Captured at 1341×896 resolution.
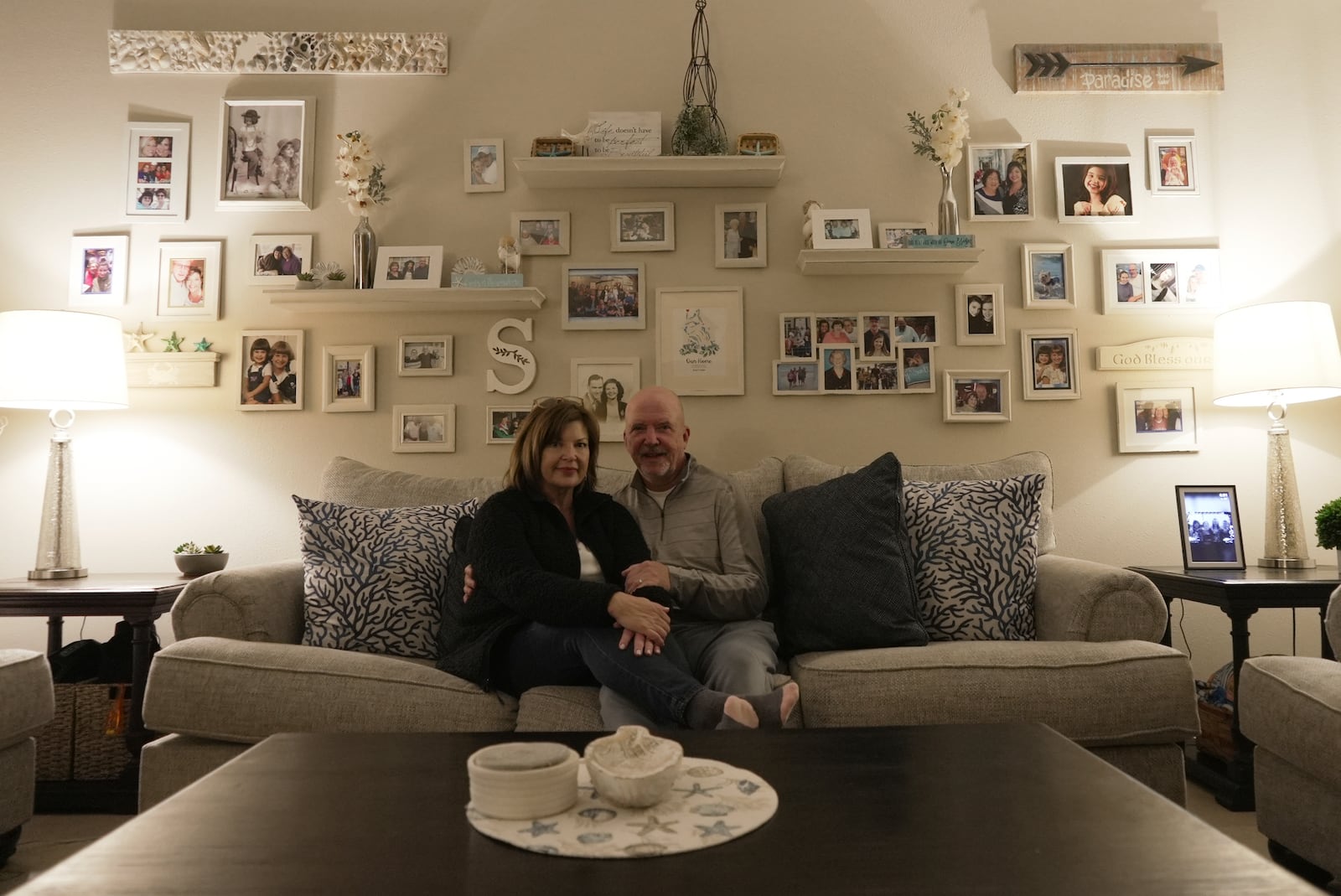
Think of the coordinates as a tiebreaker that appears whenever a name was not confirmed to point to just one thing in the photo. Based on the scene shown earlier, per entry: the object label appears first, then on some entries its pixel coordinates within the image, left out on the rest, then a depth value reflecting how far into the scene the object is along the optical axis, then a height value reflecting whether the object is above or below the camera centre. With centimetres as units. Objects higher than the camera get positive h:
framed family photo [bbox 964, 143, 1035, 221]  314 +105
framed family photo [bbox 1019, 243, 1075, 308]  311 +73
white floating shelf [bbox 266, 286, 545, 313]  296 +65
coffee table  86 -37
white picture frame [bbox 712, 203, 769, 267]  313 +90
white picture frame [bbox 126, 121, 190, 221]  315 +115
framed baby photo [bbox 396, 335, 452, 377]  311 +48
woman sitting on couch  177 -23
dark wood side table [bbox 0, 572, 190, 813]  241 -31
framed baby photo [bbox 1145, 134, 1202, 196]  316 +112
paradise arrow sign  316 +146
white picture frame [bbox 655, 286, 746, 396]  310 +52
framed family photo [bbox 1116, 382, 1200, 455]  307 +23
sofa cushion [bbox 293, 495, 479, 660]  222 -21
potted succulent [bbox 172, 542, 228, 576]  275 -19
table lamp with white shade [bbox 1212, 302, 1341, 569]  271 +35
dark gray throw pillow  215 -19
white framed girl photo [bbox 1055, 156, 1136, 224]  314 +103
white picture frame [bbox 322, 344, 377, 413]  310 +40
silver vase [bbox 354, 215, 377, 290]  302 +81
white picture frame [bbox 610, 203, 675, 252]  313 +92
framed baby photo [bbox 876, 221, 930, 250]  306 +88
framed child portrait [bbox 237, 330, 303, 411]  310 +43
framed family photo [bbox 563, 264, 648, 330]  312 +67
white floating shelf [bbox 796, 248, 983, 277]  294 +75
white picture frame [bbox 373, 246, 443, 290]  304 +77
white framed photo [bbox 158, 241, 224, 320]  312 +76
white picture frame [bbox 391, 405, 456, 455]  310 +23
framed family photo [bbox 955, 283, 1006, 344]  310 +60
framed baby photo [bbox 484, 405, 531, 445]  310 +24
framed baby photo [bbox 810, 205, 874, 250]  301 +87
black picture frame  279 -13
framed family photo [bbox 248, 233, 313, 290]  313 +83
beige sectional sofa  186 -43
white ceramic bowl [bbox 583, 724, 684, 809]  103 -32
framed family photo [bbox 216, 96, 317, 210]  314 +120
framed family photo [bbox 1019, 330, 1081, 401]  309 +42
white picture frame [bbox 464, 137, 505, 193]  315 +115
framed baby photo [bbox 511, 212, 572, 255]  313 +91
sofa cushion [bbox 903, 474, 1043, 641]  226 -17
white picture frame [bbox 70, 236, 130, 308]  312 +79
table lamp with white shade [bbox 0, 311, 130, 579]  268 +36
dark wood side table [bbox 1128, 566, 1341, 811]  240 -31
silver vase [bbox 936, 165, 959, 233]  302 +92
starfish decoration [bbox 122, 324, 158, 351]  310 +54
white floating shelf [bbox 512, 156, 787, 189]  296 +106
